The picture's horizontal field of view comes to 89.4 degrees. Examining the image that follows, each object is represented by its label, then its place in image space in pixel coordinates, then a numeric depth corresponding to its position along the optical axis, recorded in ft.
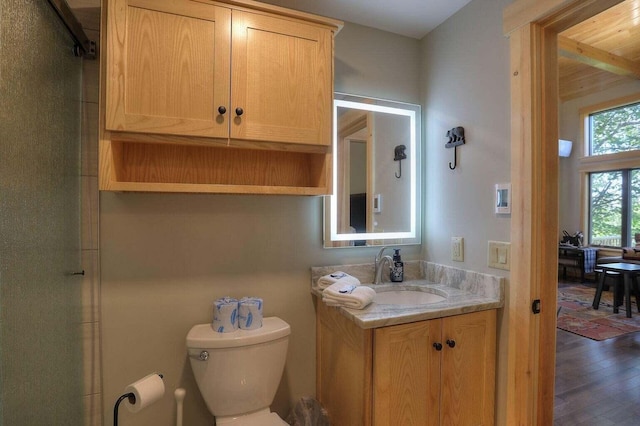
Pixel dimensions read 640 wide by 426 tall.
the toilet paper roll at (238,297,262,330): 4.56
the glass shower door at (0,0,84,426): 2.69
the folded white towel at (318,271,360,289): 4.92
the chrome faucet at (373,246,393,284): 5.71
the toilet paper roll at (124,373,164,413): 3.46
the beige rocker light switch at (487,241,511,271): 4.59
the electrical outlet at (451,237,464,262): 5.42
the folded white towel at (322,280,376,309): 4.26
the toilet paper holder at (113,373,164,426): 3.50
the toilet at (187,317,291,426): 4.24
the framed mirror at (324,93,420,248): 5.68
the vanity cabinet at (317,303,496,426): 3.99
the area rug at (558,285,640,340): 10.53
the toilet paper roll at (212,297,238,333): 4.49
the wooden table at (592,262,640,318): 12.03
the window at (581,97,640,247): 16.02
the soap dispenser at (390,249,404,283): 5.82
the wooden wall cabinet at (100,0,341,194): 3.77
